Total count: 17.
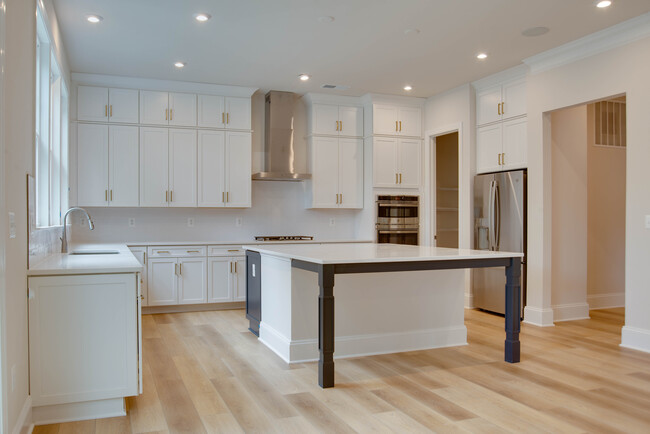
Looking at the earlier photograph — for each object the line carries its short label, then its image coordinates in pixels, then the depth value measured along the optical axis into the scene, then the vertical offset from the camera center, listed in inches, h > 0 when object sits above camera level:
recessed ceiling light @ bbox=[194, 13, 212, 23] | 161.2 +64.3
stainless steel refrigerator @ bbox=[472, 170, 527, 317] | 211.9 -3.5
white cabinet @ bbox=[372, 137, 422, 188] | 266.4 +28.9
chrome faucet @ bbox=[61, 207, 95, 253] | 163.9 -8.3
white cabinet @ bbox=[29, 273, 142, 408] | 105.3 -26.3
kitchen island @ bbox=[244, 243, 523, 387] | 143.0 -26.2
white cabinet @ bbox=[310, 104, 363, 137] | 265.0 +51.4
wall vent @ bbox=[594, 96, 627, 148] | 236.5 +44.5
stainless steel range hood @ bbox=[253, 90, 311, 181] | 258.8 +42.1
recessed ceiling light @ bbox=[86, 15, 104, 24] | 162.8 +64.7
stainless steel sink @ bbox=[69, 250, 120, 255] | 174.9 -12.1
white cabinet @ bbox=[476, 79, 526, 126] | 216.2 +51.2
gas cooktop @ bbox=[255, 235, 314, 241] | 260.7 -10.9
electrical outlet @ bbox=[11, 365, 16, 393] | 88.1 -28.2
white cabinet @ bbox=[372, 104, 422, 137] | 266.7 +51.4
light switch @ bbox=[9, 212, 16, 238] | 90.9 -1.4
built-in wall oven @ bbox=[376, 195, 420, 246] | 267.0 -1.8
